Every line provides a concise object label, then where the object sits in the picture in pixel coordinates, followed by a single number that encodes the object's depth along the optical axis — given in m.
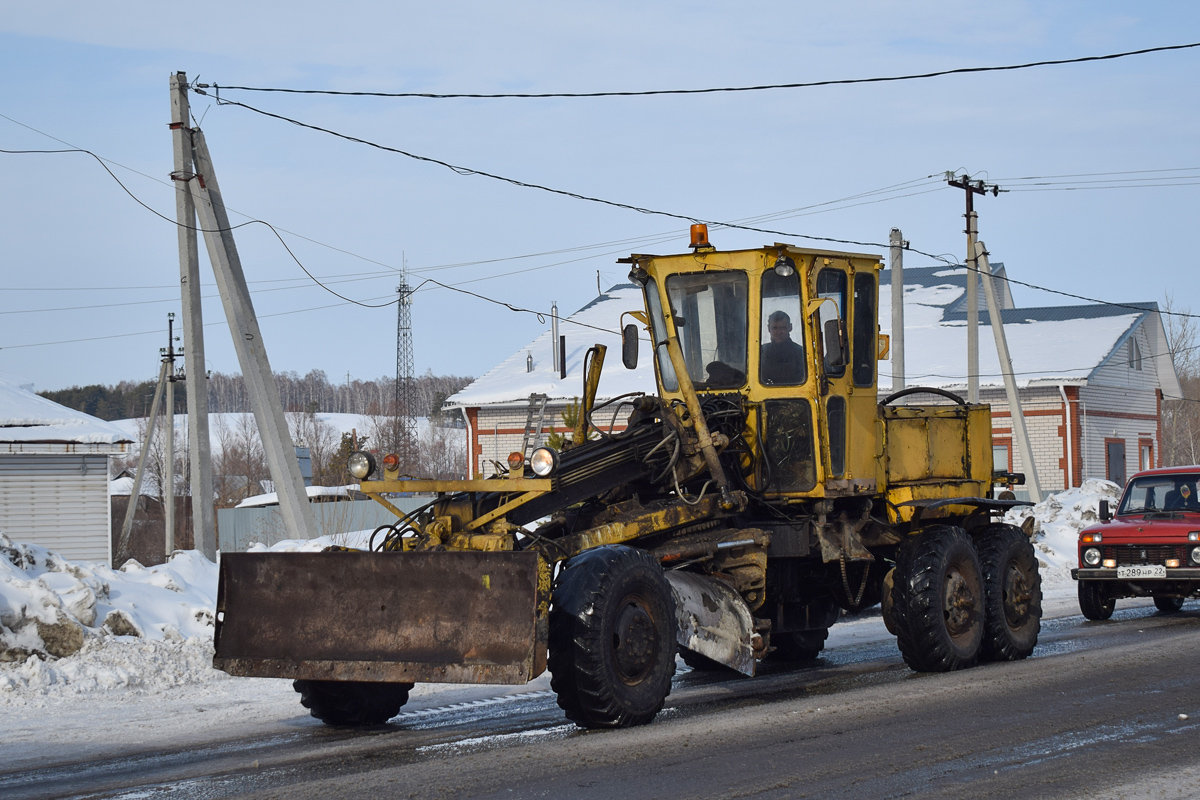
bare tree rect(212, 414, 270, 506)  61.93
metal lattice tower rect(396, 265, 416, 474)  58.16
